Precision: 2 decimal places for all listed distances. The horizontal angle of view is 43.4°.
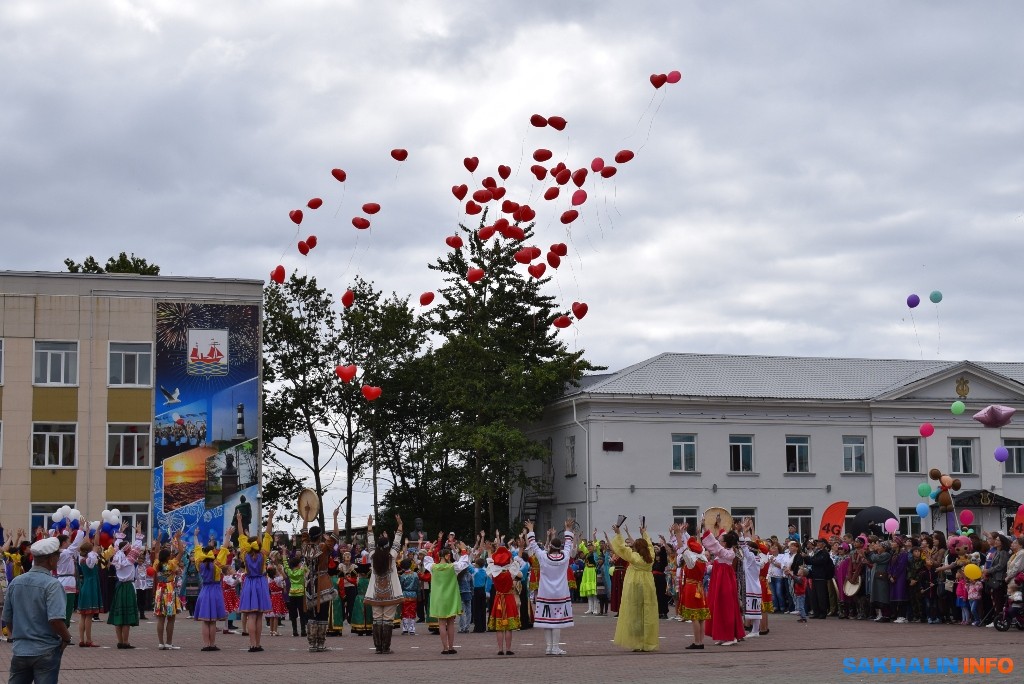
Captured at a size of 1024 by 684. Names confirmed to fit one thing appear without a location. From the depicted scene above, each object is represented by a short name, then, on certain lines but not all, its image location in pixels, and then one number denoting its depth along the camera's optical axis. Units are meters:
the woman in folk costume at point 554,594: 20.62
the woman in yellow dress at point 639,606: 20.77
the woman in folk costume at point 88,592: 22.05
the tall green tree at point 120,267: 55.84
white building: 51.12
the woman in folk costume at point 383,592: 20.73
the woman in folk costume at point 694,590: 21.31
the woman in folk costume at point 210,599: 21.03
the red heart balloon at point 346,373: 25.32
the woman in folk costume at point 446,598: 21.36
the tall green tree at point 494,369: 51.72
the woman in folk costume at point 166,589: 21.23
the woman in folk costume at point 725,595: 21.45
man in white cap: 10.84
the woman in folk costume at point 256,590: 21.11
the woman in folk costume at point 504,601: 20.64
